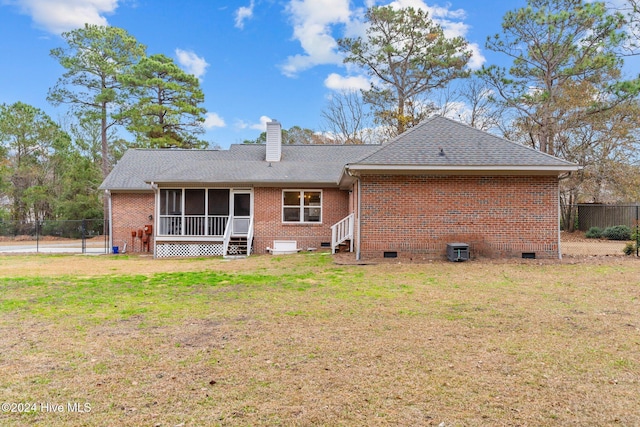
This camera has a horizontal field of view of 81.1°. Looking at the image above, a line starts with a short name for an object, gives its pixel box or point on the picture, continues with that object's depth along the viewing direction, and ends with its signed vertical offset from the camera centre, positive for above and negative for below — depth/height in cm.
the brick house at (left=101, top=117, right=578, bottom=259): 1127 +92
